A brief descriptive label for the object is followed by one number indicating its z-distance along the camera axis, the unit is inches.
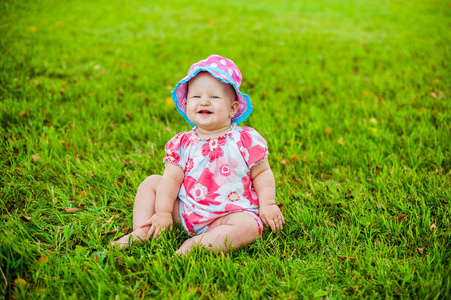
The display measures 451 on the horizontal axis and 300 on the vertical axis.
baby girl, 79.7
